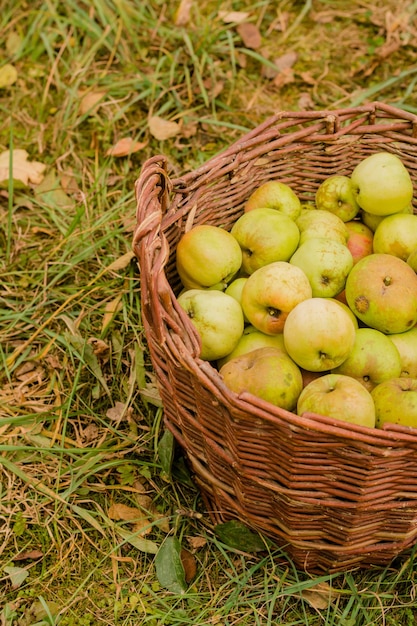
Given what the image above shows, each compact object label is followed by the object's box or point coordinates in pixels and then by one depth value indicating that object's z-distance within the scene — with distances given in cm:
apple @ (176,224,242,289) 214
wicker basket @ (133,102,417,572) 160
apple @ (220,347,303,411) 186
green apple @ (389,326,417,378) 210
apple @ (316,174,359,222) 245
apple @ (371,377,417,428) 179
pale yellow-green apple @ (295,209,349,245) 231
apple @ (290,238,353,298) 216
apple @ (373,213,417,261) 230
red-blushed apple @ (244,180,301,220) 236
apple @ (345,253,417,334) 207
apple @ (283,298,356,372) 189
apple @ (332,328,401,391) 200
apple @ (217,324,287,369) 212
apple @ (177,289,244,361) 204
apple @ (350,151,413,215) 230
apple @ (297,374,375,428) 172
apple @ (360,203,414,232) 244
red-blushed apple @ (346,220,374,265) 242
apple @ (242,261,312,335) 203
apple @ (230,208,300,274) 222
